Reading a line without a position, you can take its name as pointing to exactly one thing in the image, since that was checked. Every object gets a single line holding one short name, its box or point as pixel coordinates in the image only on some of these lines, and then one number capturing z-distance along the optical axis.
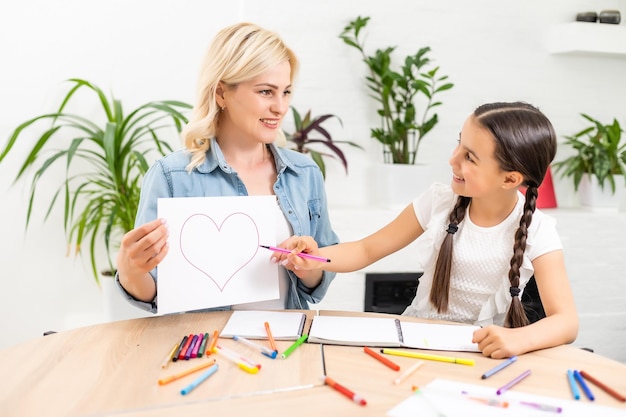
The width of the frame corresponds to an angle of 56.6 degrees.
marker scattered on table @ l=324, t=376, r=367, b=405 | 0.87
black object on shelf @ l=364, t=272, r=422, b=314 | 2.64
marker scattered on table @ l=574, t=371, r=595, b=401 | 0.92
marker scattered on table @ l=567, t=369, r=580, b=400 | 0.92
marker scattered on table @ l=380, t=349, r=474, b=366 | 1.04
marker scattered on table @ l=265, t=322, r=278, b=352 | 1.06
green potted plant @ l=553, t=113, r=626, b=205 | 2.73
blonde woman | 1.45
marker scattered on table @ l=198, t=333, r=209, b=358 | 1.03
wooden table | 0.85
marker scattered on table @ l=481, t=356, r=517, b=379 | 0.98
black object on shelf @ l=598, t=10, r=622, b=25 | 2.79
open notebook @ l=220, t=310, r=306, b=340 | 1.14
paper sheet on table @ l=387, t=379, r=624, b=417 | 0.85
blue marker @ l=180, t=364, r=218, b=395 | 0.88
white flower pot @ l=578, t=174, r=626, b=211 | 2.81
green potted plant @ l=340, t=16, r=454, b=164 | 2.55
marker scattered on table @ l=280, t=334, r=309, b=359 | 1.04
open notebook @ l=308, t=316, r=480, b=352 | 1.11
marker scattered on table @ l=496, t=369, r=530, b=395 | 0.92
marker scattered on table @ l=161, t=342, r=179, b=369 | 0.98
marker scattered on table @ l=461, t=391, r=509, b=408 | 0.87
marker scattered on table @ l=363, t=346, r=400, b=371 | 1.00
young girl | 1.35
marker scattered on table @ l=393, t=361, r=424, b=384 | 0.94
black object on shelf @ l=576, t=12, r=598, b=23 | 2.81
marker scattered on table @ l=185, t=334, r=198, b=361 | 1.02
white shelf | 2.77
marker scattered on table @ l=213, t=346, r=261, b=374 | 0.96
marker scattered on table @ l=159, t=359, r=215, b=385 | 0.92
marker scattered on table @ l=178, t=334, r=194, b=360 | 1.01
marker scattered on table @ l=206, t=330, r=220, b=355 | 1.04
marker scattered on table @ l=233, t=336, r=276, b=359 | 1.03
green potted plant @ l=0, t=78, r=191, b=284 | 2.27
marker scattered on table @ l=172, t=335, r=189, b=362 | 1.01
